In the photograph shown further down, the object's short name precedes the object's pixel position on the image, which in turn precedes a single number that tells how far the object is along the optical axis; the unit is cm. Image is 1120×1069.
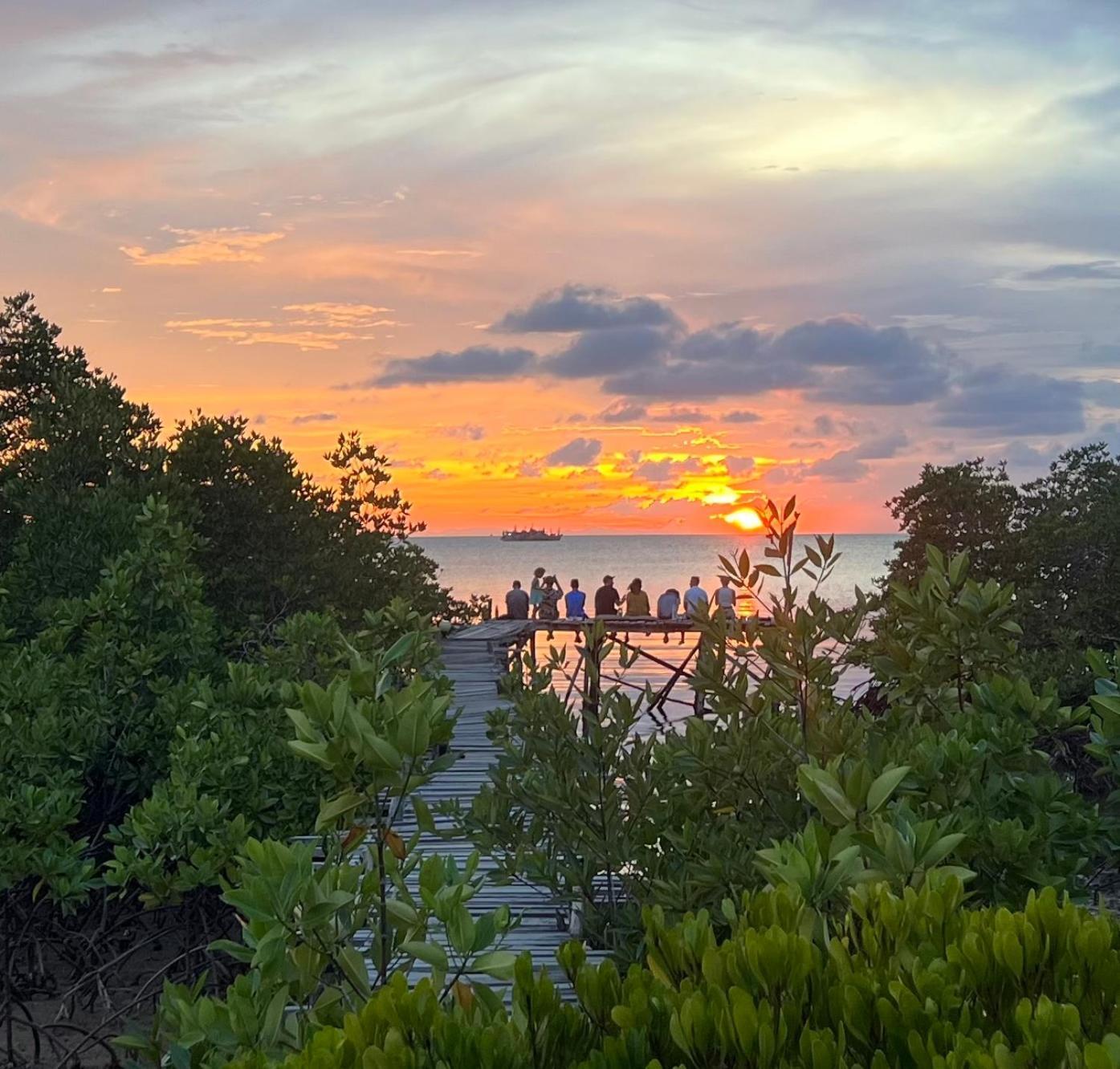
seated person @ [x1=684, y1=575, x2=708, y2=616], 2290
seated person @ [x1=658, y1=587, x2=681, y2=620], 2753
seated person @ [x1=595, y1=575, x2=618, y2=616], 2866
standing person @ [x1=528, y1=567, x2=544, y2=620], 2895
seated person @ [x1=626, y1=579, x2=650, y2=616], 2856
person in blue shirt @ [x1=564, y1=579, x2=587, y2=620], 2806
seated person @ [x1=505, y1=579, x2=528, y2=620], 2778
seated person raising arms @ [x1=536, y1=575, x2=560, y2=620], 2919
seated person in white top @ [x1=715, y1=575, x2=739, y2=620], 2511
